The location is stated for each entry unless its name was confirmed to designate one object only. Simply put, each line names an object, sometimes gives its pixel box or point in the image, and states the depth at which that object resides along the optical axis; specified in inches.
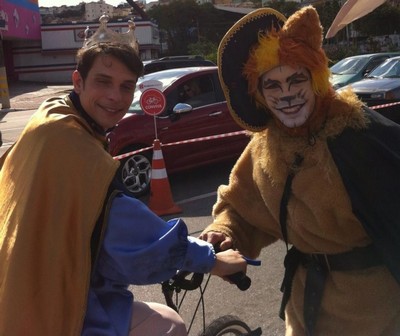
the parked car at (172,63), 548.4
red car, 293.9
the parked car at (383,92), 437.1
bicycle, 80.0
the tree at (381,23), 1574.8
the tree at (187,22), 2183.8
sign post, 283.7
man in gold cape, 61.7
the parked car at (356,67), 552.7
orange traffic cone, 264.3
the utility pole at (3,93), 901.8
